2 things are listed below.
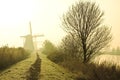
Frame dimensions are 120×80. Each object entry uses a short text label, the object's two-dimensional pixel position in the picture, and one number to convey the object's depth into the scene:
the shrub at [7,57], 19.42
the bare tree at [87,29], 25.94
